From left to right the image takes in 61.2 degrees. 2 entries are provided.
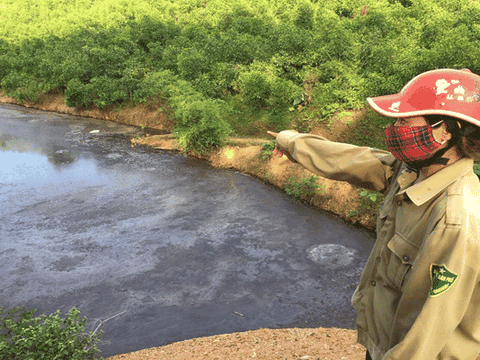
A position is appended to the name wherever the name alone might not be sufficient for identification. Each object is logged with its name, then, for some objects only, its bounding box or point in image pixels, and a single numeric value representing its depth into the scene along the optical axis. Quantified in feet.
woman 4.41
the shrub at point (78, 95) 67.10
